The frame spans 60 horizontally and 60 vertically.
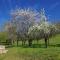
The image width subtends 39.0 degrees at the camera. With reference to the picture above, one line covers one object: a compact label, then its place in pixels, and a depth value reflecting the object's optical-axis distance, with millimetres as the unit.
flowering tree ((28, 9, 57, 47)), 9481
